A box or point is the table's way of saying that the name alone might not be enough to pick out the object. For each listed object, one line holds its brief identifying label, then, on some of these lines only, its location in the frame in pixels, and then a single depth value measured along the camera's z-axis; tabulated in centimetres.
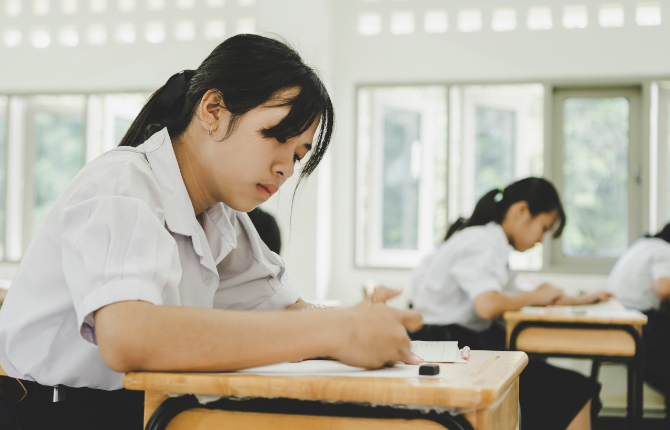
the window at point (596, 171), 445
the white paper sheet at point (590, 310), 237
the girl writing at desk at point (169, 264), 78
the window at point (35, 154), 509
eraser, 80
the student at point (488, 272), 236
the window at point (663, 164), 435
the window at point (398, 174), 467
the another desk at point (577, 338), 231
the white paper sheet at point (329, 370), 80
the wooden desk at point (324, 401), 71
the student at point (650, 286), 293
